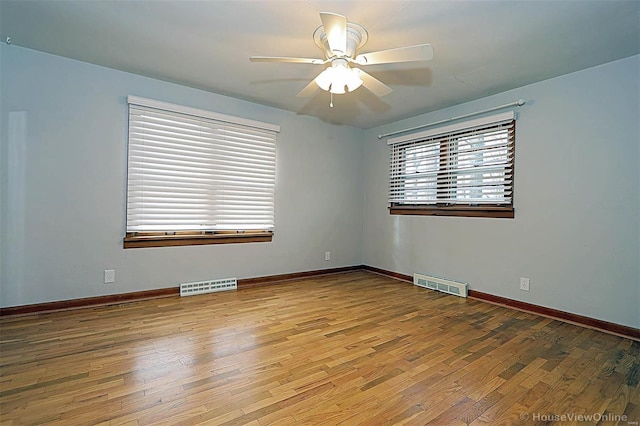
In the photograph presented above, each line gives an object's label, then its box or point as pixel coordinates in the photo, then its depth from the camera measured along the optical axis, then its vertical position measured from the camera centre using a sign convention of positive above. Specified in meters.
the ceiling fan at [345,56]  1.93 +1.08
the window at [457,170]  3.46 +0.56
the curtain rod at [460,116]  3.30 +1.20
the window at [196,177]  3.32 +0.37
